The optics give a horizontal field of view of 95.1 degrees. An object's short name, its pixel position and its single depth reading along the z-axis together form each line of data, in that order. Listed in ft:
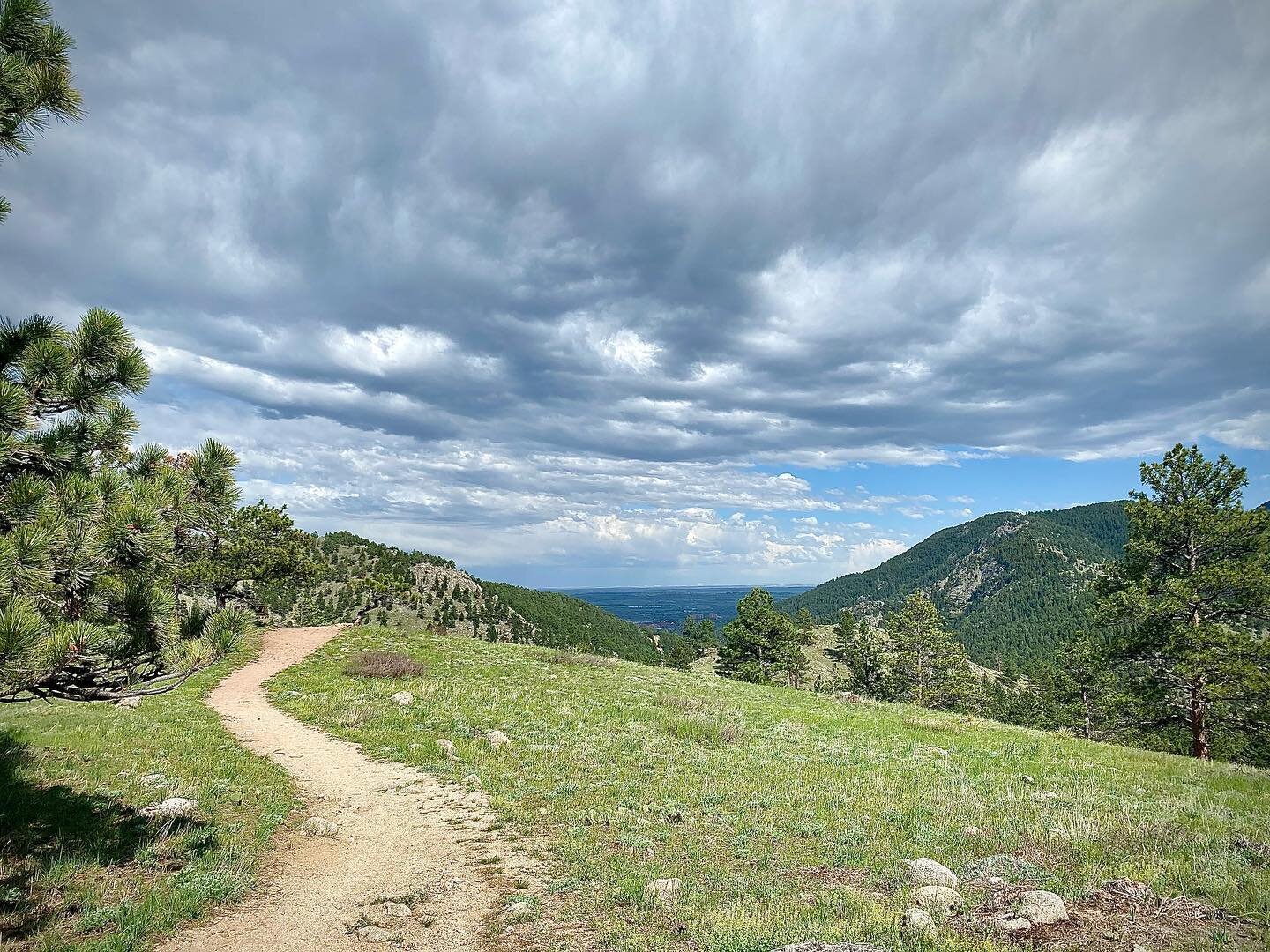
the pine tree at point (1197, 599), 81.30
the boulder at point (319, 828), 36.94
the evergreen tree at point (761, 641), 209.26
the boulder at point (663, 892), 27.66
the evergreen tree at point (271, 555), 62.95
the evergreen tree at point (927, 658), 212.02
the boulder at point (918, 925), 23.39
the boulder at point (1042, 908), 24.07
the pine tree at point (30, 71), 19.95
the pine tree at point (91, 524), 18.90
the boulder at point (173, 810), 35.69
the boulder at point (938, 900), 25.70
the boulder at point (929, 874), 28.68
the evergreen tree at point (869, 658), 229.45
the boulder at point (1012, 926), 23.43
